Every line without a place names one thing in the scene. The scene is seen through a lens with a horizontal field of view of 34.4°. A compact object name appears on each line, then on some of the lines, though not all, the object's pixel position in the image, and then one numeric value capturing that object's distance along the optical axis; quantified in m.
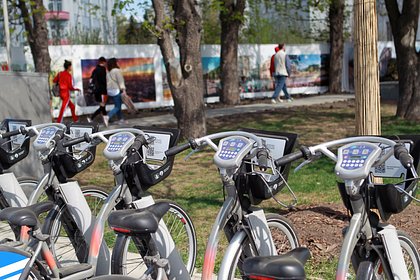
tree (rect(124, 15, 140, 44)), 25.64
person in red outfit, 14.97
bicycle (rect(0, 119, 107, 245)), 4.71
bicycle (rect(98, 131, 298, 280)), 3.48
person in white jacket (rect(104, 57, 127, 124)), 14.90
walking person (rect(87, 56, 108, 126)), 15.12
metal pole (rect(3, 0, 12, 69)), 12.92
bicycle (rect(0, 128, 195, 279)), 3.39
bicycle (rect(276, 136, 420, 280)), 3.15
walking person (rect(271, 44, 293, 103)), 18.81
